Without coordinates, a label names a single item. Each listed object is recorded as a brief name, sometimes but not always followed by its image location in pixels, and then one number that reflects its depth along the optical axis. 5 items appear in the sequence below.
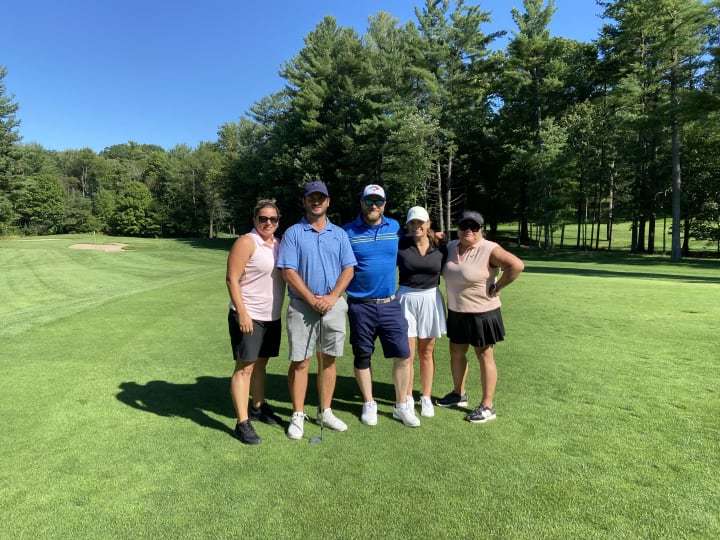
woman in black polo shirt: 3.87
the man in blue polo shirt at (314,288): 3.48
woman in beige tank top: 3.77
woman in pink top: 3.44
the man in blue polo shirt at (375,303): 3.68
